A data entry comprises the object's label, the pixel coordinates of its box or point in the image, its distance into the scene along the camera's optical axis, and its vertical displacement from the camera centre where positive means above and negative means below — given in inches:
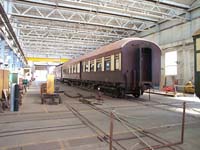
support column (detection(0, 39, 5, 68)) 524.2 +77.2
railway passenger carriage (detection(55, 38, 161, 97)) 438.6 +23.2
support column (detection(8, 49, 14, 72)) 757.9 +63.0
